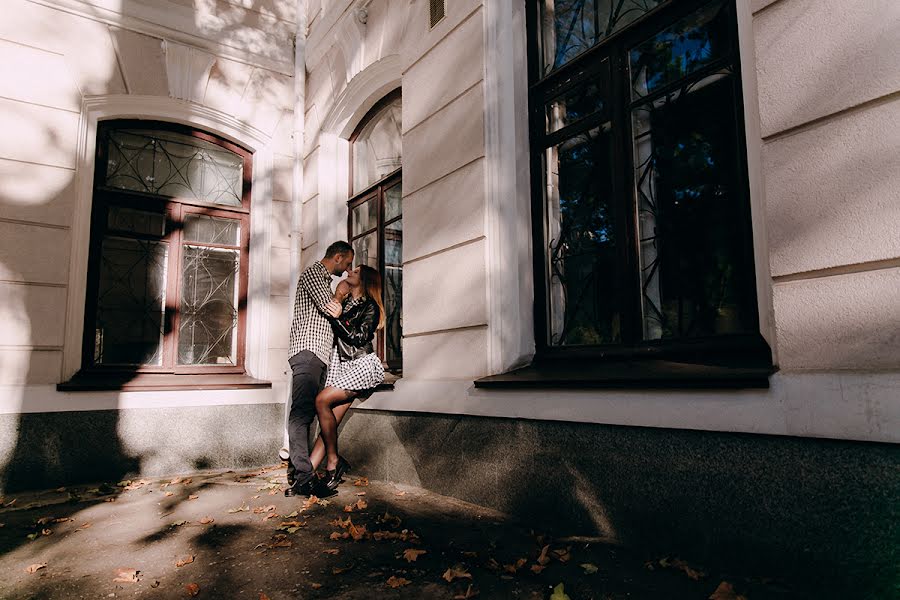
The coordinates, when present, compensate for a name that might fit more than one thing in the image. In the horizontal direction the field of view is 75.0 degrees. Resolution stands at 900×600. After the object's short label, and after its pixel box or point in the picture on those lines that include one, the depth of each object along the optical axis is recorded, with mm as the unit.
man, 4461
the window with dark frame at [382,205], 5531
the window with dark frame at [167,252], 5793
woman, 4660
